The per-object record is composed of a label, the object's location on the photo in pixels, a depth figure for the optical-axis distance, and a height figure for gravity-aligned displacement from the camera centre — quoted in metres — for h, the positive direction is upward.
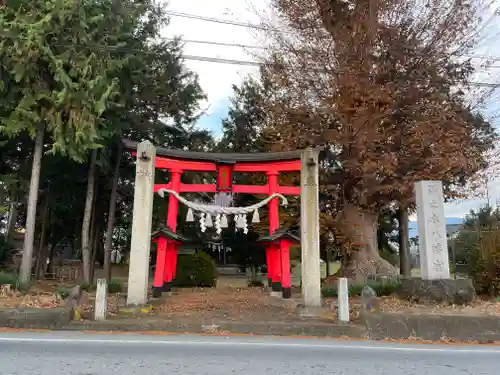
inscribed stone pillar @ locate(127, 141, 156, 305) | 10.34 +1.04
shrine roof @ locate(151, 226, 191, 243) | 11.97 +0.98
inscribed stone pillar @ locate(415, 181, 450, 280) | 10.52 +1.01
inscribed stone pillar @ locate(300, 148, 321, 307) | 10.52 +1.03
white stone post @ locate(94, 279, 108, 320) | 8.95 -0.72
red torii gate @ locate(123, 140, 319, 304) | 12.10 +2.78
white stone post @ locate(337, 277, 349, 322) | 9.35 -0.66
